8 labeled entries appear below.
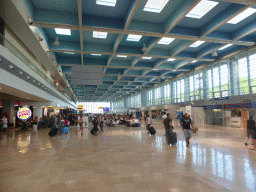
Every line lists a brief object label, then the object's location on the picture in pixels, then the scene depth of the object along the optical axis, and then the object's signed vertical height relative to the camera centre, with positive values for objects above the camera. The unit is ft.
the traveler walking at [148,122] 55.26 -5.03
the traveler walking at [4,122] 56.40 -4.79
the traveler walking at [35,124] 51.46 -5.09
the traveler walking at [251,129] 28.22 -3.91
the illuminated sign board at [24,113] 50.16 -1.60
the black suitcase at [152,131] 47.43 -6.75
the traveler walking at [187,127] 30.19 -3.68
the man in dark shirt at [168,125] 33.31 -3.68
